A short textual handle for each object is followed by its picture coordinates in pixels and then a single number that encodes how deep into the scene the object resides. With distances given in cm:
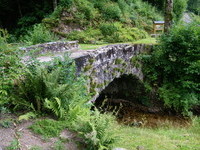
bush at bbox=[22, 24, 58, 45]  862
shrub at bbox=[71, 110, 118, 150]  270
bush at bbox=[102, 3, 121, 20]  1220
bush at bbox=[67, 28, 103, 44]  977
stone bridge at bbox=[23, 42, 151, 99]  560
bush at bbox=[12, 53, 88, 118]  340
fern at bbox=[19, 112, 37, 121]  298
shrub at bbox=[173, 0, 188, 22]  1633
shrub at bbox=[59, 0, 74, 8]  1141
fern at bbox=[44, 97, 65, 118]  328
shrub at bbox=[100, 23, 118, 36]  1066
